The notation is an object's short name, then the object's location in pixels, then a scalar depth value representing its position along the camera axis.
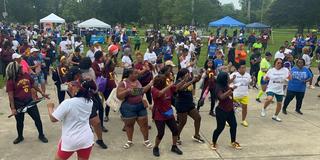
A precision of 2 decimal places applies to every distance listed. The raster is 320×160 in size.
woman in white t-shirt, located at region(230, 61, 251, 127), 8.34
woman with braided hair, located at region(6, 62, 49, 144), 6.62
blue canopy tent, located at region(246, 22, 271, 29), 39.58
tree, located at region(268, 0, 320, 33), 56.50
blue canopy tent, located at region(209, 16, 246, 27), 31.33
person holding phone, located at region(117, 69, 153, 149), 6.39
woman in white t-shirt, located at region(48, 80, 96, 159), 4.25
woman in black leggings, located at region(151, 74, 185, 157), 6.09
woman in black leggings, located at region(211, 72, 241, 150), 6.48
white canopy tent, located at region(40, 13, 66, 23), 30.02
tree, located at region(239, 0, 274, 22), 74.47
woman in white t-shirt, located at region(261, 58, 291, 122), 8.84
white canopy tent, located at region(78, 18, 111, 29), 30.41
